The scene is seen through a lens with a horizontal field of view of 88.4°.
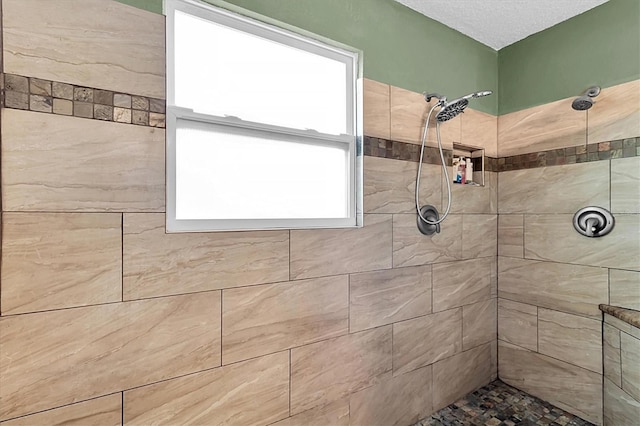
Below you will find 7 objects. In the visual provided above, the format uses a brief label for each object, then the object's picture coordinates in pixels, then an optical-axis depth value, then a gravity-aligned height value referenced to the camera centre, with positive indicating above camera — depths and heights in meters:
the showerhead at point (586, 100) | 1.89 +0.66
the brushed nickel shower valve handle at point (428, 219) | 2.05 -0.04
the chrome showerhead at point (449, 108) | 1.91 +0.62
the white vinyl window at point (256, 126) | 1.42 +0.42
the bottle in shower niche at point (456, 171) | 2.32 +0.30
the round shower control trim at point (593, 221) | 1.94 -0.05
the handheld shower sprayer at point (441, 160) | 1.96 +0.32
